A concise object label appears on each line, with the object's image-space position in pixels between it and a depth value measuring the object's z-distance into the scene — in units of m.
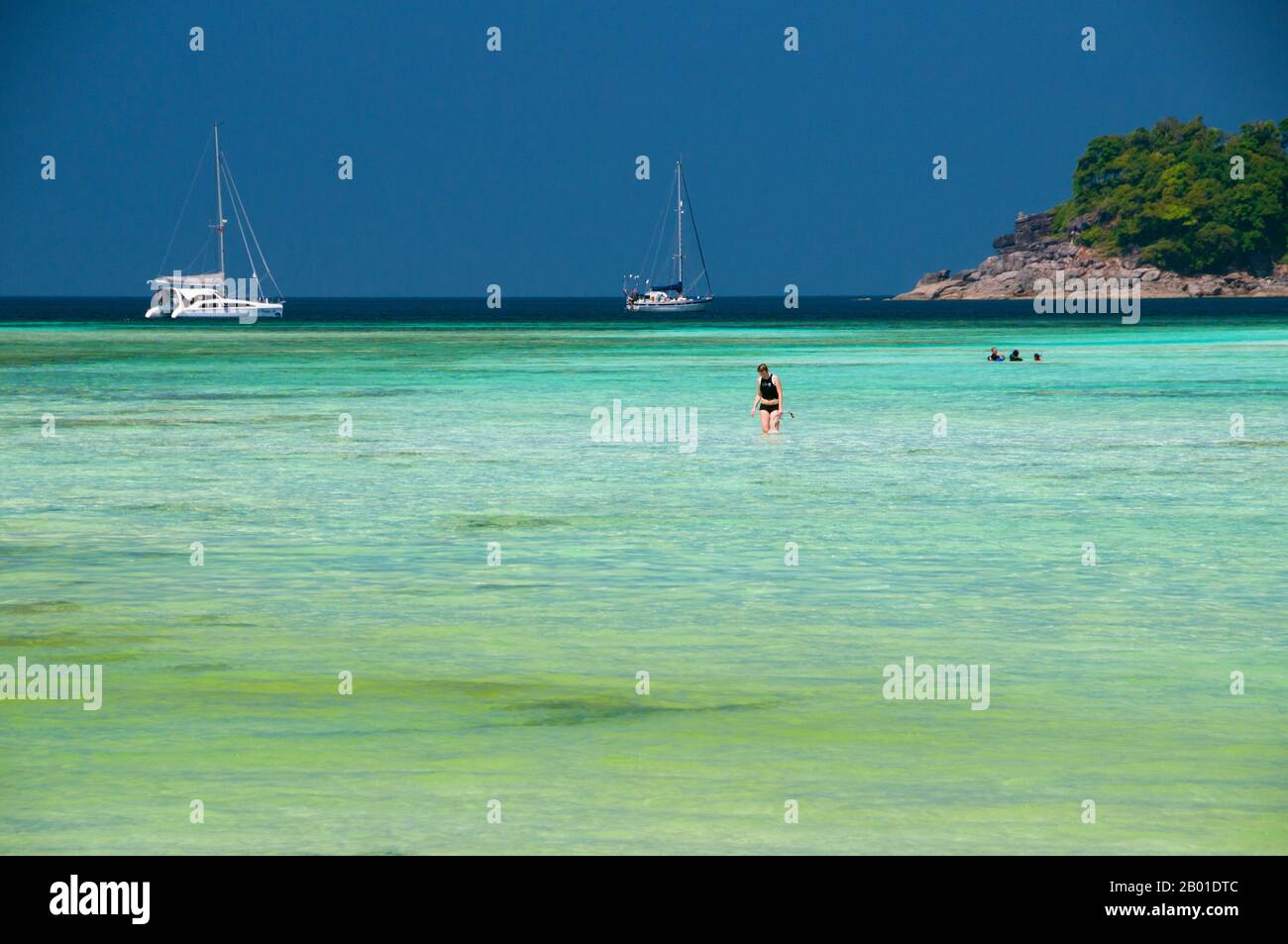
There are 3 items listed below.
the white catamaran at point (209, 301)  157.00
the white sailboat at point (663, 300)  182.88
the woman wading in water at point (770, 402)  33.19
